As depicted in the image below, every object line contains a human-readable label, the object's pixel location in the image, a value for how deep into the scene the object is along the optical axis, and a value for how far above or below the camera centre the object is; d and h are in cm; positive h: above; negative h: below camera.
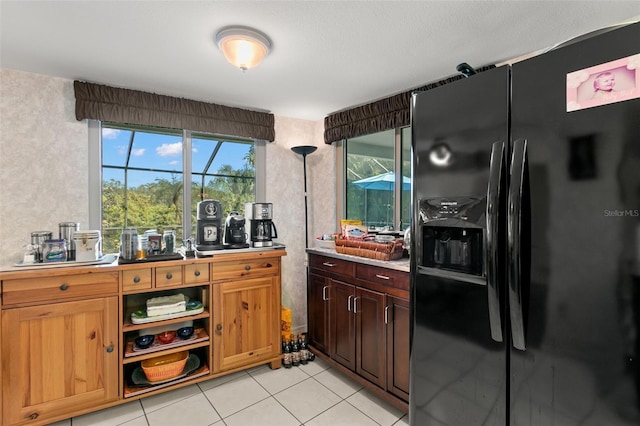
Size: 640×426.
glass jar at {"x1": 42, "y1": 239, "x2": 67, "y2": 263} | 201 -25
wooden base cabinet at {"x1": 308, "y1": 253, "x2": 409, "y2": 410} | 209 -82
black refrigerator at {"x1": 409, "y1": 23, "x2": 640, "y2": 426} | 86 -9
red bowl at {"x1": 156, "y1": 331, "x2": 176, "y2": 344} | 235 -92
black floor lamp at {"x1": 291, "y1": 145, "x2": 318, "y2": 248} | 314 +58
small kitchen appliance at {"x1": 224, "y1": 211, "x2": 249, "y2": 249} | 268 -16
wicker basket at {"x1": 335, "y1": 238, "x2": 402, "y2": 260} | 229 -28
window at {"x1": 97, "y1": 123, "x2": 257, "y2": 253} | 264 +32
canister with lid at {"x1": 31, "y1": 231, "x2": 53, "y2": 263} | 204 -19
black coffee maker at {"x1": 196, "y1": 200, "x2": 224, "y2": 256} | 259 -11
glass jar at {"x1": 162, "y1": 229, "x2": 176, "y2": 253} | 241 -22
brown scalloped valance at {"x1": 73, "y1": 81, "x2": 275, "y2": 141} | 240 +84
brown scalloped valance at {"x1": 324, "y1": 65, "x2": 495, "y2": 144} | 263 +87
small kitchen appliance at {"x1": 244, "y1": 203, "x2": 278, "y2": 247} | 277 -9
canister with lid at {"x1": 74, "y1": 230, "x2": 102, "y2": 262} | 208 -21
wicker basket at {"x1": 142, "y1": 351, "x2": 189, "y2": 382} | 225 -110
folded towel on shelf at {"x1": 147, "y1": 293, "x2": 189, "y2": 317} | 227 -67
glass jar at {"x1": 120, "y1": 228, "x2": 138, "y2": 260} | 221 -22
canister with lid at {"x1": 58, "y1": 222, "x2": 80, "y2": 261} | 214 -15
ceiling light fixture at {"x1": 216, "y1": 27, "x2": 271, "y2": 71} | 171 +92
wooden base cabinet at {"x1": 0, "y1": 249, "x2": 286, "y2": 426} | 188 -79
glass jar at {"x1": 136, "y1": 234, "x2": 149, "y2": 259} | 224 -25
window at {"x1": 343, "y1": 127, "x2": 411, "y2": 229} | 289 +32
